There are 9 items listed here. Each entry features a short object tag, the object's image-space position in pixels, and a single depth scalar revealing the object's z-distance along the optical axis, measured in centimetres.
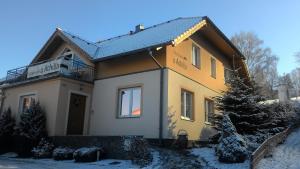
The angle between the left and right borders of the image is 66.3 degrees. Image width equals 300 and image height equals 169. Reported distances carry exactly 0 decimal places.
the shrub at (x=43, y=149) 1024
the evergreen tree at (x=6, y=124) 1196
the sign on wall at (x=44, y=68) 1205
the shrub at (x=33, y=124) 1097
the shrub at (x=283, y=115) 1168
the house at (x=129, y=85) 1067
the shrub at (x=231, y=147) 751
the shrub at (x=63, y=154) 939
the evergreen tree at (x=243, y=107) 1042
